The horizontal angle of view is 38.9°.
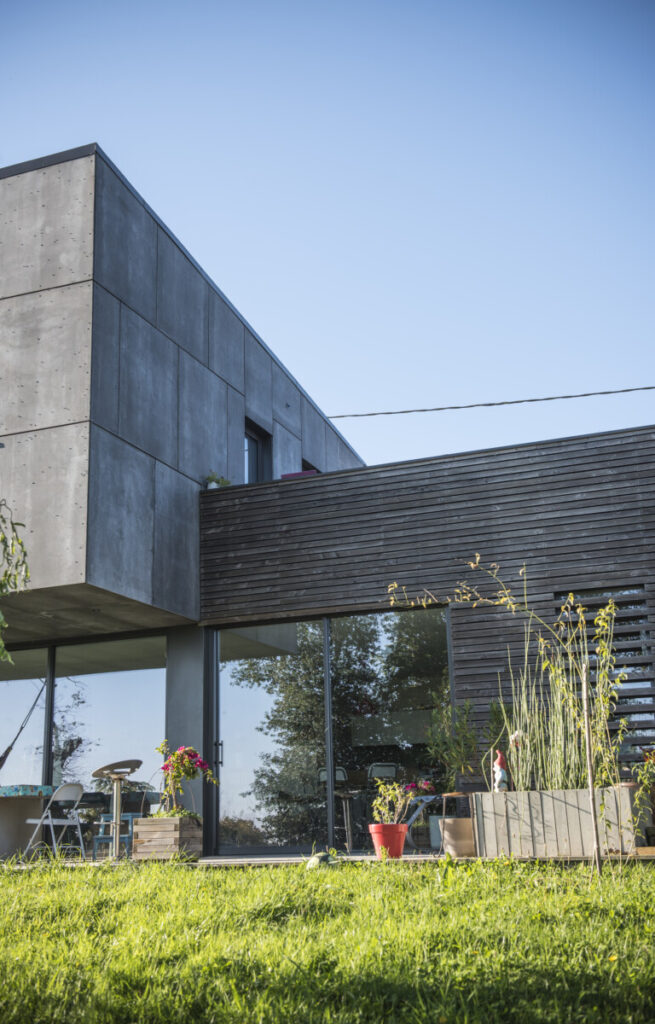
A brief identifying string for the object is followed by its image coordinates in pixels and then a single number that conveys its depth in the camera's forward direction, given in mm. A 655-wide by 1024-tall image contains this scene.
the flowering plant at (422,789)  7377
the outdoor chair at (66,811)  7316
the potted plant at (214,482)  8914
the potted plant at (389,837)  5801
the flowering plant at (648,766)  5487
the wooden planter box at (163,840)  6645
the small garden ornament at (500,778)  5570
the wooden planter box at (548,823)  5098
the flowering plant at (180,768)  7000
